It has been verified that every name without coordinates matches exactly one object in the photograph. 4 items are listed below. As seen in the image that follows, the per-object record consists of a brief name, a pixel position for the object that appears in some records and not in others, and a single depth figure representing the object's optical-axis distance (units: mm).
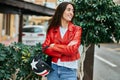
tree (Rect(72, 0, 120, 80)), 3582
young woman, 2837
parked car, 16528
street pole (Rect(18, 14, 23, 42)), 9763
